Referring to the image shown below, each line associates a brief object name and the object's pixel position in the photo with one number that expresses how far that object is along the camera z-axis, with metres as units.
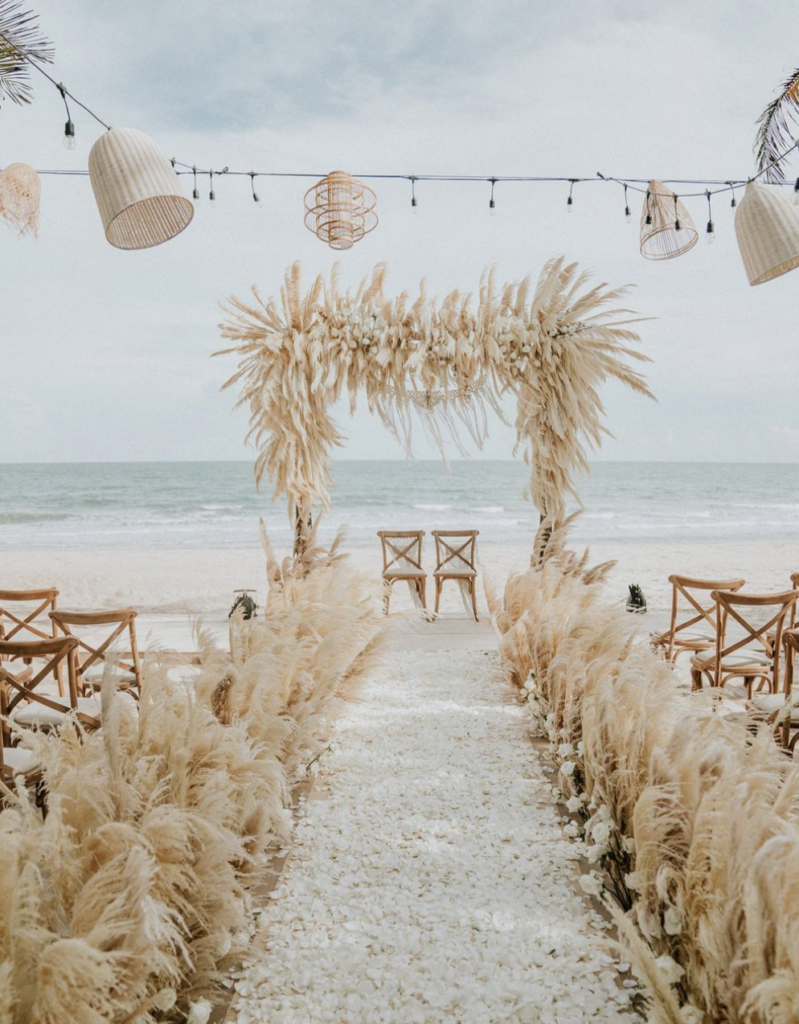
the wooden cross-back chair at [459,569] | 6.54
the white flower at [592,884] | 1.98
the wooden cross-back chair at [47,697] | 2.86
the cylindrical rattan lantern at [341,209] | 4.84
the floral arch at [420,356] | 5.10
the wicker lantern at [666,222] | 4.62
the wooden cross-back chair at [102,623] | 3.47
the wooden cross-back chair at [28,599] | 3.97
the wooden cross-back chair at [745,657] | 3.52
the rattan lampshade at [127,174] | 2.07
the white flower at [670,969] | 1.48
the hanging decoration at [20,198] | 3.83
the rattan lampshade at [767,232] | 2.54
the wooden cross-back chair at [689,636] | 4.14
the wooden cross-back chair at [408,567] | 6.54
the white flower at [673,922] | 1.54
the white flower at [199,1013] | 1.47
